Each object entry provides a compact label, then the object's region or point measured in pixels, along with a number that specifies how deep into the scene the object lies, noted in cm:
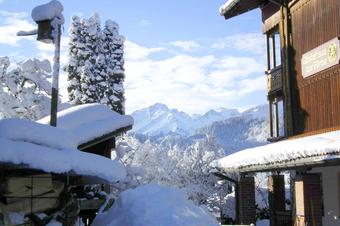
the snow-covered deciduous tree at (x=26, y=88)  2128
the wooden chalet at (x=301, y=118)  1443
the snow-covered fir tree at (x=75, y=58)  3497
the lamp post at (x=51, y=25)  1097
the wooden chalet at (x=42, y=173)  779
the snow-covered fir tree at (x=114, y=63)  3494
